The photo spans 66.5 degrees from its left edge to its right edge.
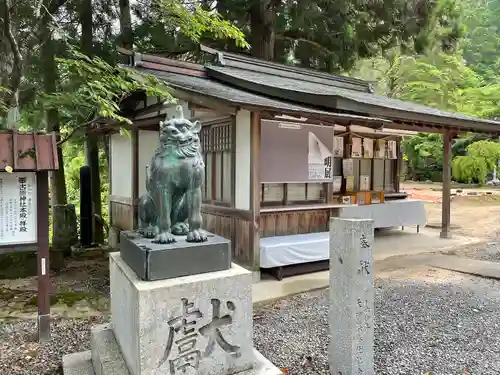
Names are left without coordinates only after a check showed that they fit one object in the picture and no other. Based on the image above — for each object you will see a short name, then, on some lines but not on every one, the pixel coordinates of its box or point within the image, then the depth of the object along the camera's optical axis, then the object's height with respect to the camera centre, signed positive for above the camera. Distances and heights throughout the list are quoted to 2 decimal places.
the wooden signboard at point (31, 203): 3.96 -0.36
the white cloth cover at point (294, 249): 6.23 -1.32
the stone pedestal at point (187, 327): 2.39 -1.04
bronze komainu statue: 2.65 -0.03
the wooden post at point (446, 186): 9.85 -0.36
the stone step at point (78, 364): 3.22 -1.70
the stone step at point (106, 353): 2.78 -1.43
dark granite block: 2.47 -0.59
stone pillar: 3.18 -1.06
